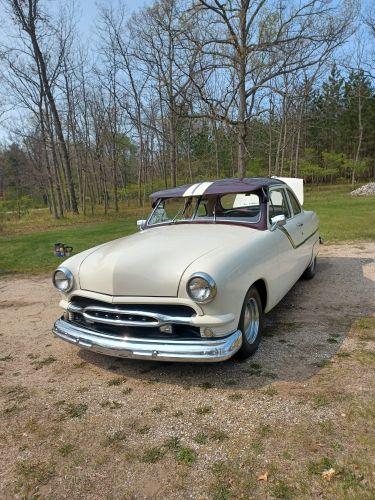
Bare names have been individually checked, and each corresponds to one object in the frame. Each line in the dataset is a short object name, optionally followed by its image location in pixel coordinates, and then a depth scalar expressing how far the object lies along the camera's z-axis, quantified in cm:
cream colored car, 305
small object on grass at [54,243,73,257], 573
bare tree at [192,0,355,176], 1284
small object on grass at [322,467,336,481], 217
